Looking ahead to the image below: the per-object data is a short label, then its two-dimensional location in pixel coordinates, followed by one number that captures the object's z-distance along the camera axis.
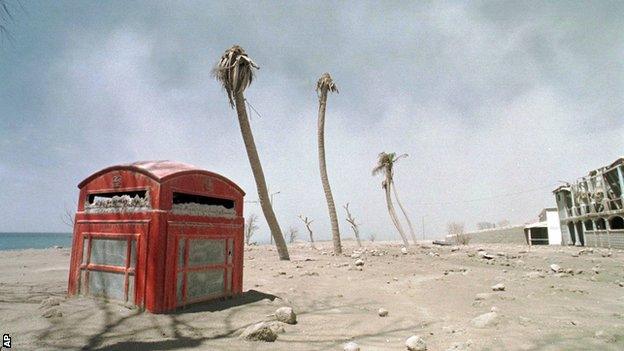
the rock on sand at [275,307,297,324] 5.36
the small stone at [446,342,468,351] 4.01
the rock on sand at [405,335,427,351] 4.08
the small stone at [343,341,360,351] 4.00
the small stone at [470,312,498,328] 5.01
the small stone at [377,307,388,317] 5.98
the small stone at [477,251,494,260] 15.24
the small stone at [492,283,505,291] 7.70
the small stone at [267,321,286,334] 4.85
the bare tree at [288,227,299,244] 68.56
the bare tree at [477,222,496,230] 104.44
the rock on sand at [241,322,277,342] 4.49
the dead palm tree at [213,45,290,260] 13.94
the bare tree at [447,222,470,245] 46.88
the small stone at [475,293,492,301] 7.01
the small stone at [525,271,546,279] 9.27
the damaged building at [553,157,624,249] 24.55
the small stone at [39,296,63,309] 5.59
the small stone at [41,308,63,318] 5.02
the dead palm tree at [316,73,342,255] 19.09
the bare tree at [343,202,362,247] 34.16
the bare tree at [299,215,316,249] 32.91
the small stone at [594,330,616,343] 4.14
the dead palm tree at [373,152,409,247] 30.34
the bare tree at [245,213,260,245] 46.54
